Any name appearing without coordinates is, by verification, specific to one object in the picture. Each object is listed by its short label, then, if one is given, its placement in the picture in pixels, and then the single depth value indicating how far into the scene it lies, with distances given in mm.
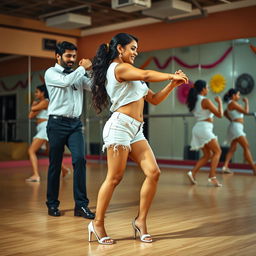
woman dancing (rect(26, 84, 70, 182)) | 7195
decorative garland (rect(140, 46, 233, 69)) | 10083
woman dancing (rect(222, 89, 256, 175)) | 8281
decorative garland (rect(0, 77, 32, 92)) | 10444
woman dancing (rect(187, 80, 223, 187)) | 6715
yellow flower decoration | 10156
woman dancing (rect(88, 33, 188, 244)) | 3256
